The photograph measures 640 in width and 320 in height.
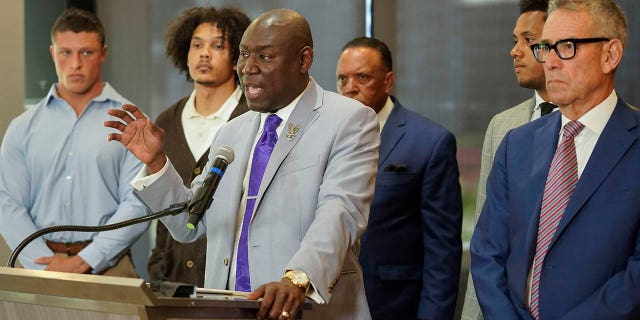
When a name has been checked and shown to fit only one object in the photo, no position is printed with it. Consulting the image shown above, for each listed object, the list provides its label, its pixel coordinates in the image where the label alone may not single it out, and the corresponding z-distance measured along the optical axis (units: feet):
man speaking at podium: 19.43
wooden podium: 14.47
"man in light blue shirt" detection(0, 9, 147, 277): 30.12
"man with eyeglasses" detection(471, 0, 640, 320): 18.96
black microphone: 17.65
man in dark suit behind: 27.98
